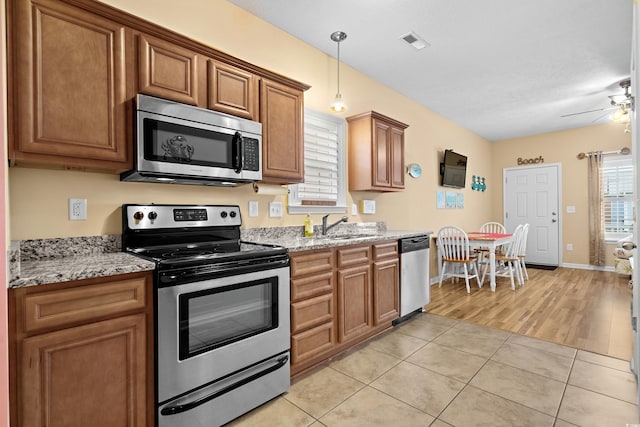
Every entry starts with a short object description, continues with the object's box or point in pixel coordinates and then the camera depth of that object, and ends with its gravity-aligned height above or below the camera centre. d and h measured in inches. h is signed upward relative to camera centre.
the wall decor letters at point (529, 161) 249.0 +40.3
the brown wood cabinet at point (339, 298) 83.5 -25.8
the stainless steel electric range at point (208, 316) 58.8 -21.2
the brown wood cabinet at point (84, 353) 46.0 -21.9
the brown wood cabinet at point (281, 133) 90.5 +23.8
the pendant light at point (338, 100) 110.7 +39.0
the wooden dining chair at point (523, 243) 183.4 -18.4
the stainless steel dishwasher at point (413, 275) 121.7 -24.9
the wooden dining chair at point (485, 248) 197.6 -22.8
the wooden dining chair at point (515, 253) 178.4 -23.7
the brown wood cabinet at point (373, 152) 129.4 +25.1
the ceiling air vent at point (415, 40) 112.7 +62.6
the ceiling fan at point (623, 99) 151.6 +58.1
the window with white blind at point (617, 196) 215.3 +10.3
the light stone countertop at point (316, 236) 88.3 -8.2
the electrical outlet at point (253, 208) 99.1 +1.6
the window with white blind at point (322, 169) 118.7 +17.8
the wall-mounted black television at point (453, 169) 199.9 +27.8
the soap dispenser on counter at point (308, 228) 113.7 -5.6
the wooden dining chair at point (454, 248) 168.2 -19.4
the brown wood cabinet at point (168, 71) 68.5 +32.3
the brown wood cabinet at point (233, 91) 79.3 +31.9
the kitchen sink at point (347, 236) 115.5 -8.7
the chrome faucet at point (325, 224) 118.6 -4.2
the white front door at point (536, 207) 243.0 +3.9
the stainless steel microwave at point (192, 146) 67.6 +16.0
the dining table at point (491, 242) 168.6 -16.4
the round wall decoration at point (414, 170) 172.4 +23.3
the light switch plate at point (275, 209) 105.0 +1.4
